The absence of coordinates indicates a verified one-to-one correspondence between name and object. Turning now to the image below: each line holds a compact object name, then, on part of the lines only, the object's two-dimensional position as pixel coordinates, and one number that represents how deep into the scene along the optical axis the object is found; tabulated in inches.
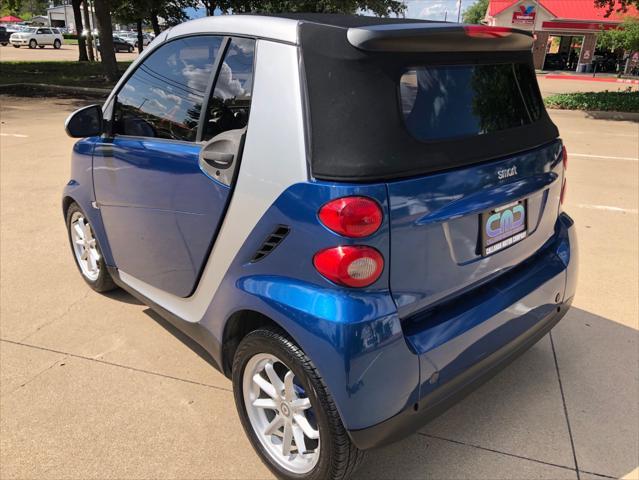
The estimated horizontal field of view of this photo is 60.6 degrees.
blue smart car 73.8
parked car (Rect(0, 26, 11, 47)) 1875.5
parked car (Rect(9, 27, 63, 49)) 1747.0
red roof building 1444.4
